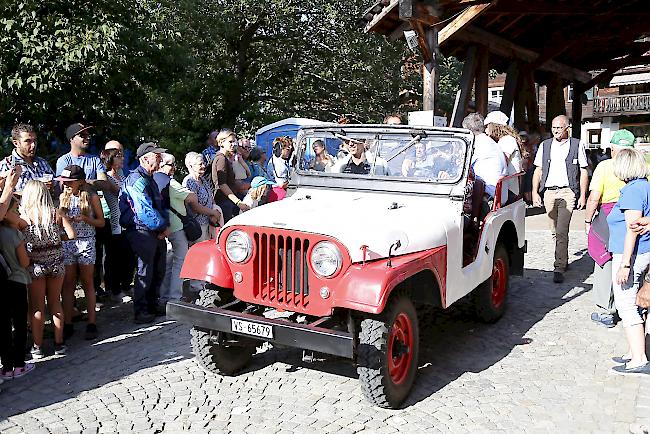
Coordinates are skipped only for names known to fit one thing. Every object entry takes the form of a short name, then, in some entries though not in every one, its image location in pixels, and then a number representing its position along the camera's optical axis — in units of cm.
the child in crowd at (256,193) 770
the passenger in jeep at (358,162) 529
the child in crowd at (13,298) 467
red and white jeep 402
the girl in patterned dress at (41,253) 511
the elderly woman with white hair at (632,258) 465
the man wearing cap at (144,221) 606
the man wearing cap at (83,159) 667
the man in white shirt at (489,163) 629
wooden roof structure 1001
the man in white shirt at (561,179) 781
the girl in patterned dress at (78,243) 574
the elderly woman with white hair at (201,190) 668
